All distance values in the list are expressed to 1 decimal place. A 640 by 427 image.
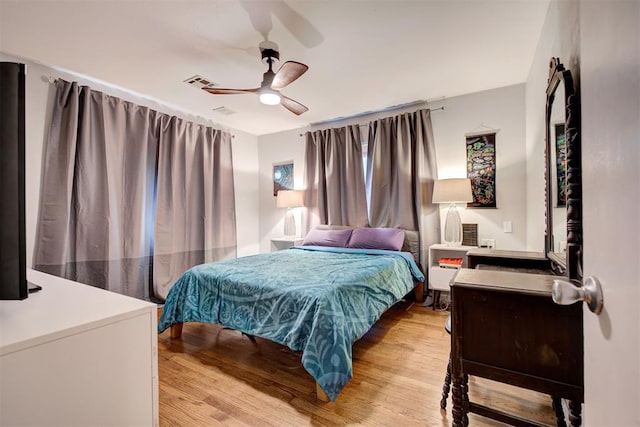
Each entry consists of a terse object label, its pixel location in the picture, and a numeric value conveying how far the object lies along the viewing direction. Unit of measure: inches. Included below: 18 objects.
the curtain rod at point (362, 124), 139.9
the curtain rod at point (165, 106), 123.0
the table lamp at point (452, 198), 121.6
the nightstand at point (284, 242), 173.8
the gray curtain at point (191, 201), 143.8
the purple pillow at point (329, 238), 148.8
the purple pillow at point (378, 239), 134.5
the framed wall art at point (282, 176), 190.2
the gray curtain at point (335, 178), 159.0
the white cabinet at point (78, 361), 29.4
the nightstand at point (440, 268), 122.7
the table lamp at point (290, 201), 172.2
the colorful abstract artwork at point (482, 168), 129.2
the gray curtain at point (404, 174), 140.3
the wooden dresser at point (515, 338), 41.0
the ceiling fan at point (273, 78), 83.3
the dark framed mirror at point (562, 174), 47.3
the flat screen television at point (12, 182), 31.3
